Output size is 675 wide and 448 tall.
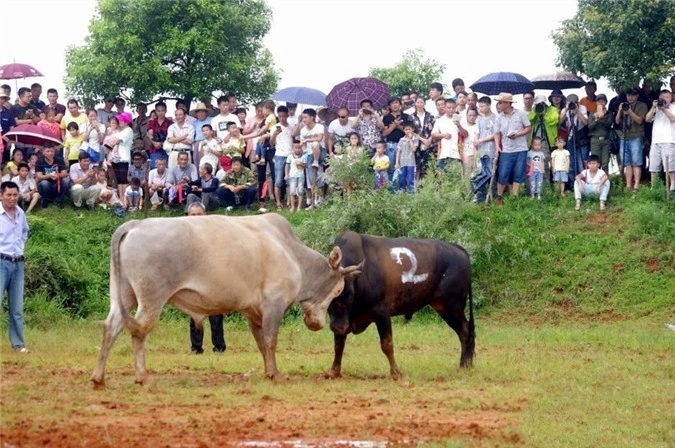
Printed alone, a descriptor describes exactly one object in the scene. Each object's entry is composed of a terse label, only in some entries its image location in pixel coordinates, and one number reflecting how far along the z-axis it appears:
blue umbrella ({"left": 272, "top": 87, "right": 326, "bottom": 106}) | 26.11
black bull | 14.69
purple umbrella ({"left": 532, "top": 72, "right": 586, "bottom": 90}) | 24.90
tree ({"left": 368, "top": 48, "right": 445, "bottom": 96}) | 45.16
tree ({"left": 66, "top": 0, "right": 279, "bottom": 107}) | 31.31
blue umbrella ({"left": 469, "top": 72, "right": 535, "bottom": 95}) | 24.88
